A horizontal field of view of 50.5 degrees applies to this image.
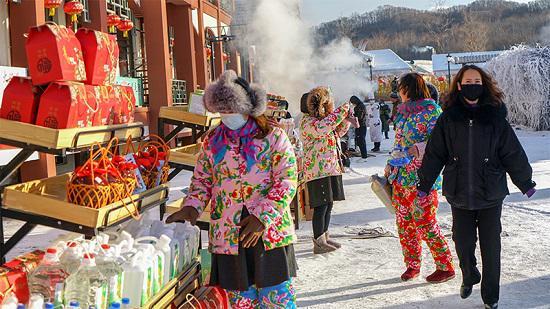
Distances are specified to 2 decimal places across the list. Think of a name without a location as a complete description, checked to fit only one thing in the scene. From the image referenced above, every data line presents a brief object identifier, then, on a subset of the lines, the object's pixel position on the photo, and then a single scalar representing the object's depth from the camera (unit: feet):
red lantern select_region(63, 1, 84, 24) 34.73
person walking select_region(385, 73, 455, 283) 15.51
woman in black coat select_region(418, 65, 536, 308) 13.08
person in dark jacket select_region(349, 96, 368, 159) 49.65
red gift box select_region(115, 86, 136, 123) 12.30
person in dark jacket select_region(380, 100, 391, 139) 74.74
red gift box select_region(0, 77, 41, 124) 10.03
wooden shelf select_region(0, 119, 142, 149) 9.66
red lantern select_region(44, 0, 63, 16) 33.17
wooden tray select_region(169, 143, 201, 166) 15.98
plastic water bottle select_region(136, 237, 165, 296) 10.08
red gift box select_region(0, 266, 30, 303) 8.46
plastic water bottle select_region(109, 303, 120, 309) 8.65
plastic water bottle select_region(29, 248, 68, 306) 8.58
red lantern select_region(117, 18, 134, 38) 45.50
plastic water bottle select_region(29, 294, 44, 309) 8.12
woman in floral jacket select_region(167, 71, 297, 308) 10.33
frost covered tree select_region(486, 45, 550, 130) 73.36
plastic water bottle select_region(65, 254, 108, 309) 8.61
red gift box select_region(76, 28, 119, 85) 11.03
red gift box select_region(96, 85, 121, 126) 11.34
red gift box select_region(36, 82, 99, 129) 9.91
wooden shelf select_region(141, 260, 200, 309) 10.05
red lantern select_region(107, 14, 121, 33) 43.98
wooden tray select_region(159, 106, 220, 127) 16.98
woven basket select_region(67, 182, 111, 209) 9.41
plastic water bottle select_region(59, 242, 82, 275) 9.15
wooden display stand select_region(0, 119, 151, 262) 9.37
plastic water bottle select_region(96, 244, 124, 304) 8.89
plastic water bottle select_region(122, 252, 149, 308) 9.30
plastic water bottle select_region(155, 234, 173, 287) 10.68
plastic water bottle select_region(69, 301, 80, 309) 8.26
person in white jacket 58.29
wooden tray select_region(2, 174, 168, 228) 9.27
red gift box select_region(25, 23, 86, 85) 9.99
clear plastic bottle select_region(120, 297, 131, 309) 8.95
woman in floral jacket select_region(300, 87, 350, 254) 19.38
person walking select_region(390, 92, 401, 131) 42.27
